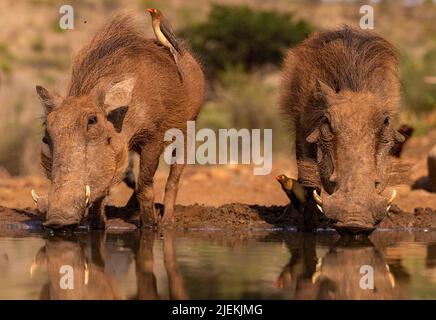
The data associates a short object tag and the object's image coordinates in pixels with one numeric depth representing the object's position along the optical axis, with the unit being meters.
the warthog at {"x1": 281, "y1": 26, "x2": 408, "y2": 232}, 14.79
